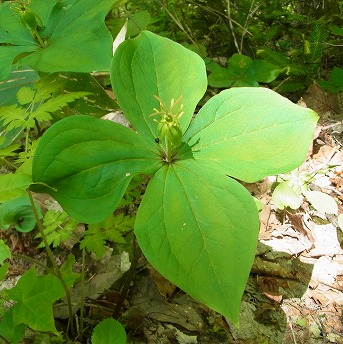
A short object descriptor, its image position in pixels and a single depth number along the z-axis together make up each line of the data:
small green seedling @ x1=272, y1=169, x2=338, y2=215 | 0.45
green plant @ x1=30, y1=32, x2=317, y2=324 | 0.25
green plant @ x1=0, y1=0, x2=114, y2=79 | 0.34
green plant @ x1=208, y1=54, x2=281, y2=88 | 0.54
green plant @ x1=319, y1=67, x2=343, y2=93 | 0.53
